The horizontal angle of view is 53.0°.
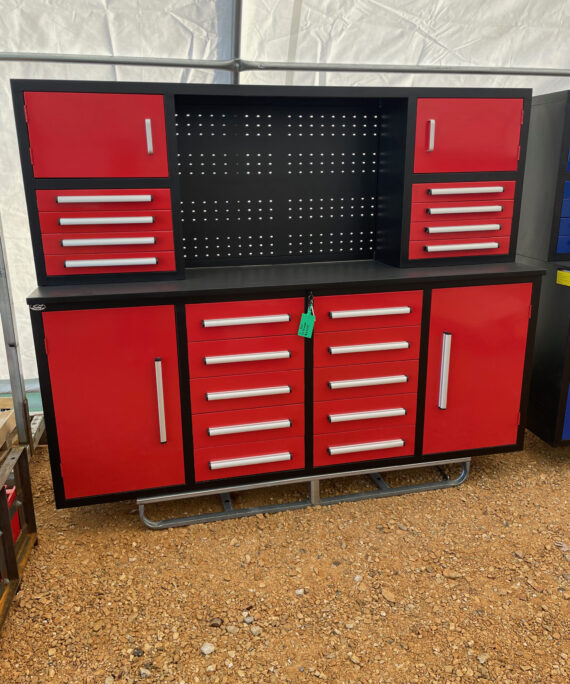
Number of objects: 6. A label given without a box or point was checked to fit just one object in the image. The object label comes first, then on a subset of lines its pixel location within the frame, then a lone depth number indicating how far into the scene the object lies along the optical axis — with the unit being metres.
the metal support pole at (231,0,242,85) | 2.55
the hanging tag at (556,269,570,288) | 2.71
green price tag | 2.27
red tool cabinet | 2.15
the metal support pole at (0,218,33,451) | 2.75
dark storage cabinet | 2.74
